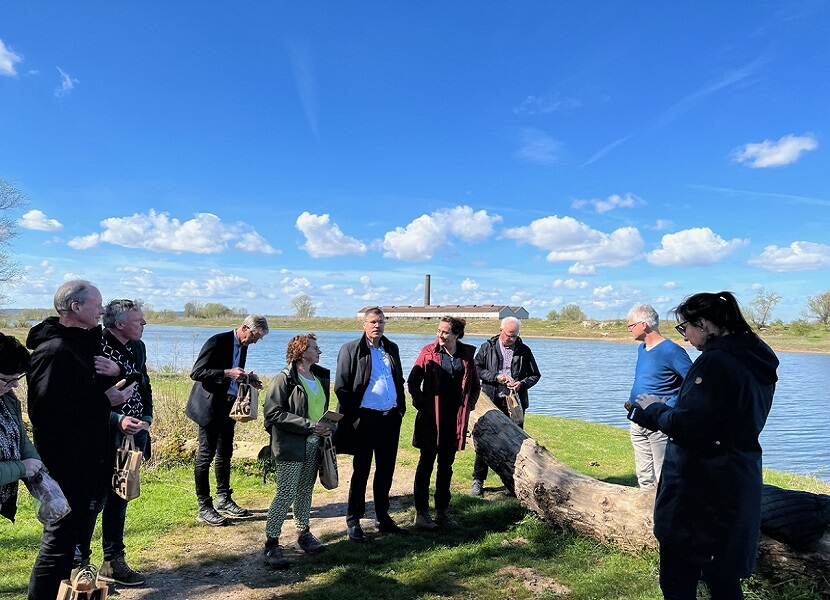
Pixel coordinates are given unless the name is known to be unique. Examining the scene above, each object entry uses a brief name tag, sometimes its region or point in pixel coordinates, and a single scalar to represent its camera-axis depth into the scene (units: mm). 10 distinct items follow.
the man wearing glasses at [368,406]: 5066
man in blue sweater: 5070
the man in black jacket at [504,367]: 6629
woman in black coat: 2561
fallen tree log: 3752
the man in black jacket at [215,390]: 5348
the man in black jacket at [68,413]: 3059
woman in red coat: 5336
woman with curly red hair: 4500
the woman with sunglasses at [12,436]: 2713
